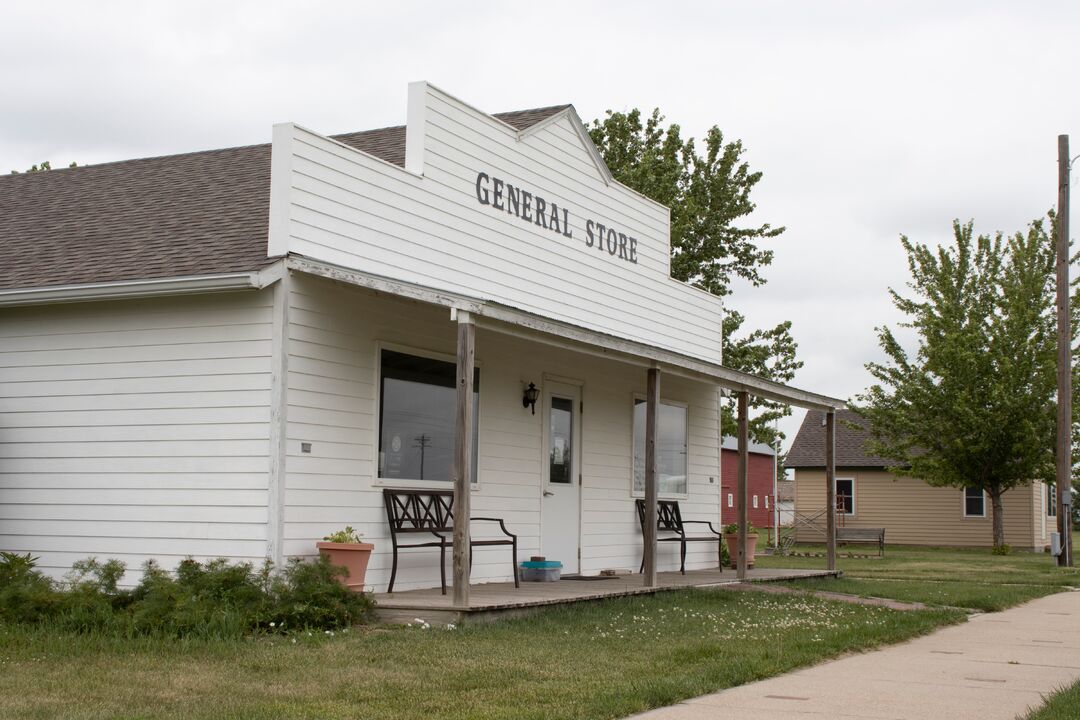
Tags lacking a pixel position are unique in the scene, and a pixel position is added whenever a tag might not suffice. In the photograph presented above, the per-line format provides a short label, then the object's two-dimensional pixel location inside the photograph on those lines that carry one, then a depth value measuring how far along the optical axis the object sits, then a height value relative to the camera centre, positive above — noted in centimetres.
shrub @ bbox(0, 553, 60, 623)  930 -91
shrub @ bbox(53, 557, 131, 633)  908 -90
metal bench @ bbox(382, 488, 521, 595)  1129 -26
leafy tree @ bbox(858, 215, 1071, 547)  2808 +295
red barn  5034 +57
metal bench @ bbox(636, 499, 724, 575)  1614 -35
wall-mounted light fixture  1367 +105
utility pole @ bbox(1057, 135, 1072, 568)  2286 +256
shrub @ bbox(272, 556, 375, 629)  938 -87
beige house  3344 -12
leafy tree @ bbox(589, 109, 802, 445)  2745 +613
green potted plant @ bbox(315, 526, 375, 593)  1025 -55
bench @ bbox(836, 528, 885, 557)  2827 -83
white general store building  1023 +134
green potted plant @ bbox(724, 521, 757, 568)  1748 -64
